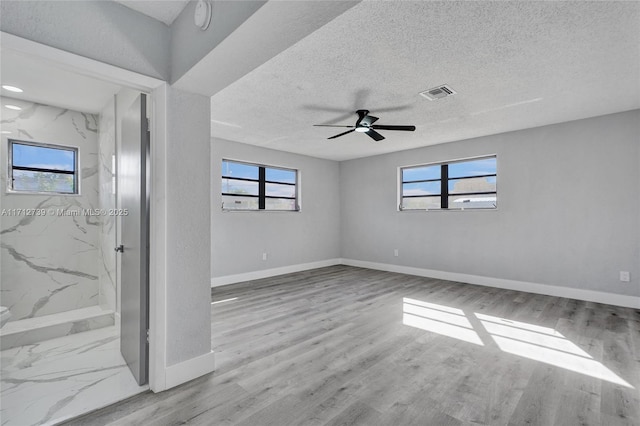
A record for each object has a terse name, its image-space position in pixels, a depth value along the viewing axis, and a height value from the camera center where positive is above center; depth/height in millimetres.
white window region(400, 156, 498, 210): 5148 +512
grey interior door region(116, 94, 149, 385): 2104 -226
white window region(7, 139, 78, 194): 3254 +542
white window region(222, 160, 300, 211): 5355 +518
